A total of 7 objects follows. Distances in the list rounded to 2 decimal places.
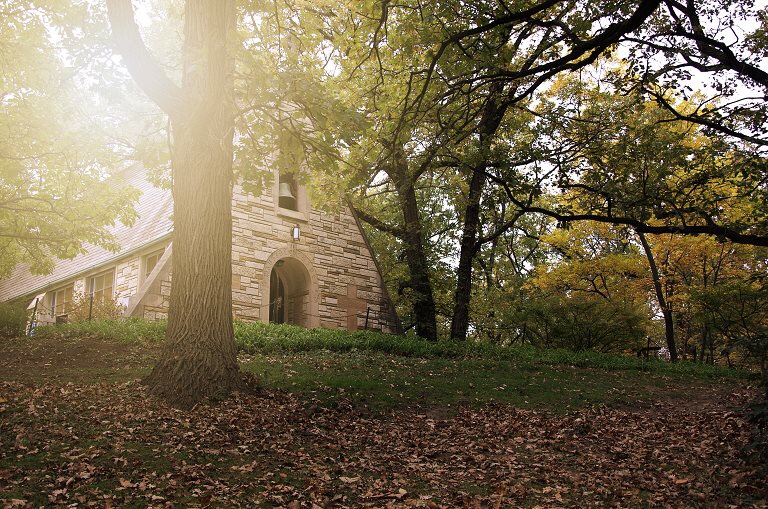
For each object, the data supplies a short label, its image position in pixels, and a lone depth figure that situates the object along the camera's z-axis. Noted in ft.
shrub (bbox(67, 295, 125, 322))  55.11
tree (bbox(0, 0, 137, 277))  48.03
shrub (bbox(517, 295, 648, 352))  56.80
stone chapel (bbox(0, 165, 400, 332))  55.11
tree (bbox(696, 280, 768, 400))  52.31
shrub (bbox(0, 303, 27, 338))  46.30
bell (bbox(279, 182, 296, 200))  59.77
